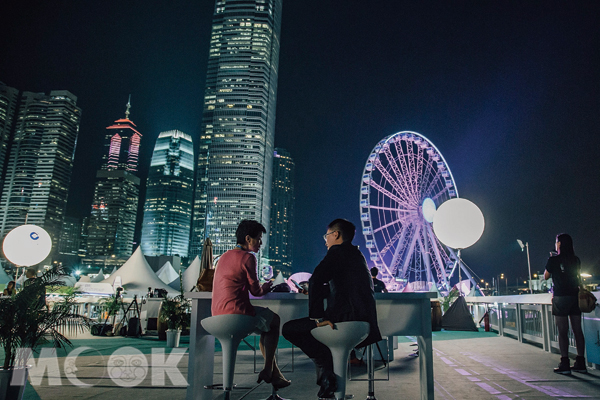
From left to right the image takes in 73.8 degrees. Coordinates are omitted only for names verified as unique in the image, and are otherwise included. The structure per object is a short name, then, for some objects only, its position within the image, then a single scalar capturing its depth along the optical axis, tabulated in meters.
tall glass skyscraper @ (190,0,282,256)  107.25
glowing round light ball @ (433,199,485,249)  9.84
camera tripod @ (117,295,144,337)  11.48
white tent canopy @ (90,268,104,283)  26.76
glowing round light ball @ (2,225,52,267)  8.57
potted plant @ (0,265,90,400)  3.18
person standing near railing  5.16
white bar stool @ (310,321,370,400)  2.75
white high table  3.43
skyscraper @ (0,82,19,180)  98.88
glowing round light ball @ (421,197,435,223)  19.48
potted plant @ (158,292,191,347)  8.82
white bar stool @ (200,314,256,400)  3.21
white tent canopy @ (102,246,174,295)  18.22
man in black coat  2.82
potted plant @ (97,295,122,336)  11.52
